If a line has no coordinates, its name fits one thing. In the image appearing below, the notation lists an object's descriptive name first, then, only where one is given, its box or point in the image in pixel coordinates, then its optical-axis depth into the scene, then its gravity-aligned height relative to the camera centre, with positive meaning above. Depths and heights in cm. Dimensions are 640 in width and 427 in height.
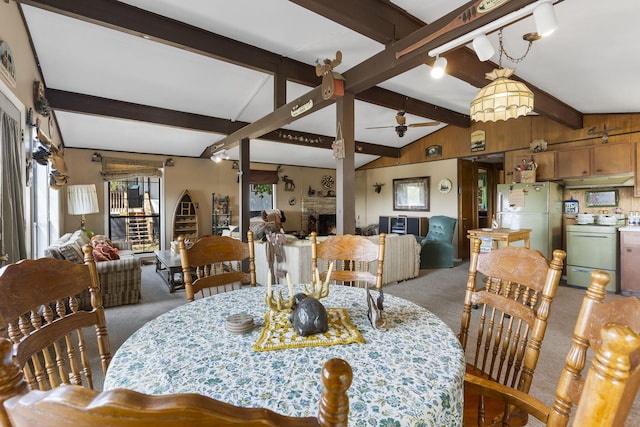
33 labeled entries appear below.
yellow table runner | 103 -46
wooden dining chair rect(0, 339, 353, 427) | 33 -22
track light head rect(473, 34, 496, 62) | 196 +106
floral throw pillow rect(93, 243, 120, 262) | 381 -54
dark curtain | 214 +13
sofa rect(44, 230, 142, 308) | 340 -82
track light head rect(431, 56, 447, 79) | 224 +107
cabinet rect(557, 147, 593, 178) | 457 +69
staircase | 693 -44
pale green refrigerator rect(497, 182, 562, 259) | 470 -7
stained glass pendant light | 230 +87
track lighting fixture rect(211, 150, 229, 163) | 588 +111
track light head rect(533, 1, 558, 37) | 164 +105
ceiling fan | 479 +141
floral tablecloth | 75 -47
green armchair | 574 -88
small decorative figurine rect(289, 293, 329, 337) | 108 -40
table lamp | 570 +27
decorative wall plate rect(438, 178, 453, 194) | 706 +54
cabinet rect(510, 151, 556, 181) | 497 +75
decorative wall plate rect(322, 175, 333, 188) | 970 +93
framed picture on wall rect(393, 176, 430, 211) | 767 +39
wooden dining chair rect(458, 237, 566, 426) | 112 -42
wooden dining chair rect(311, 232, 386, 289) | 183 -27
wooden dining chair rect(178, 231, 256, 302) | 164 -27
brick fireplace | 927 -14
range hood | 434 +37
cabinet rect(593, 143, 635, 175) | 420 +68
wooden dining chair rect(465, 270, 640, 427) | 45 -31
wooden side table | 344 -33
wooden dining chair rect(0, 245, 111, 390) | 94 -32
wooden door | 689 +13
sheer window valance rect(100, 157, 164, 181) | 647 +99
